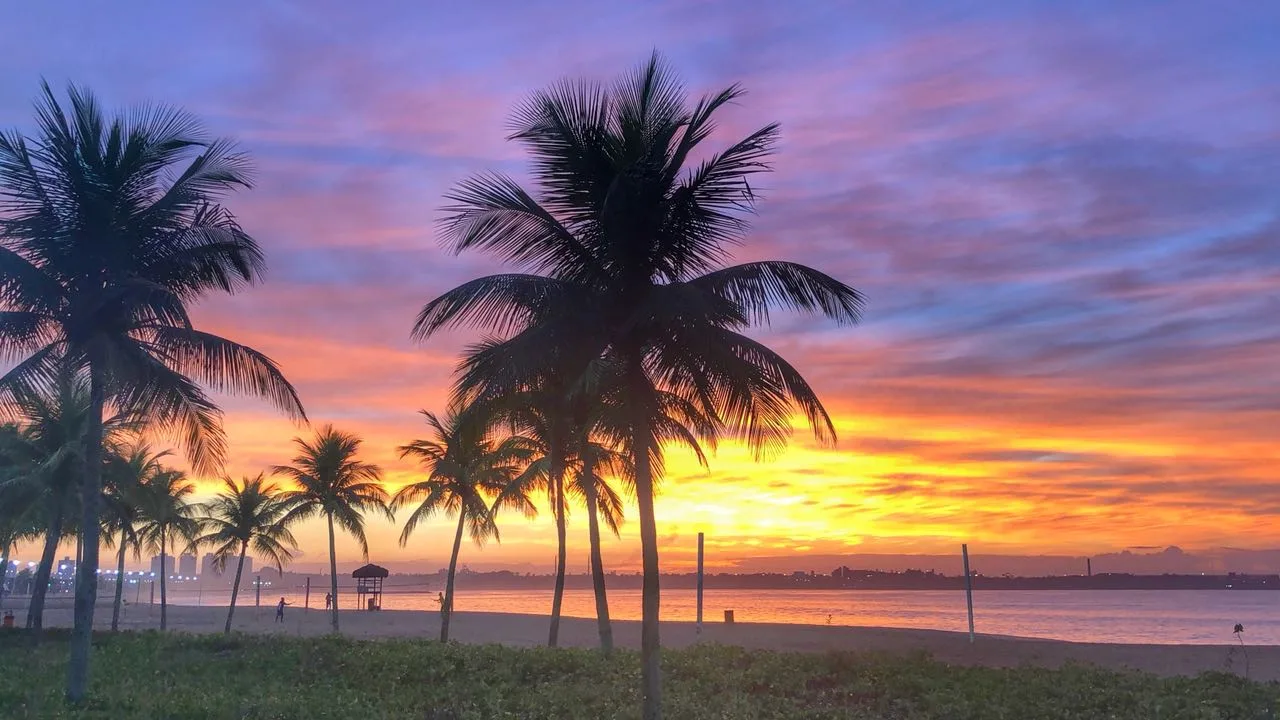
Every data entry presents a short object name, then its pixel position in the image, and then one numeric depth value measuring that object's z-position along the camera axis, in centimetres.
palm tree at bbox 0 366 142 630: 2734
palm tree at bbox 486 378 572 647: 2048
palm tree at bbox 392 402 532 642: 3138
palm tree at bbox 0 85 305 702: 1366
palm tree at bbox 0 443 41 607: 2794
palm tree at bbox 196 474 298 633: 4453
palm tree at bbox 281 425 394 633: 4109
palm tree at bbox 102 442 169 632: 3066
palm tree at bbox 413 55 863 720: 1063
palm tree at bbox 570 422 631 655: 2130
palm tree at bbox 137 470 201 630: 4219
